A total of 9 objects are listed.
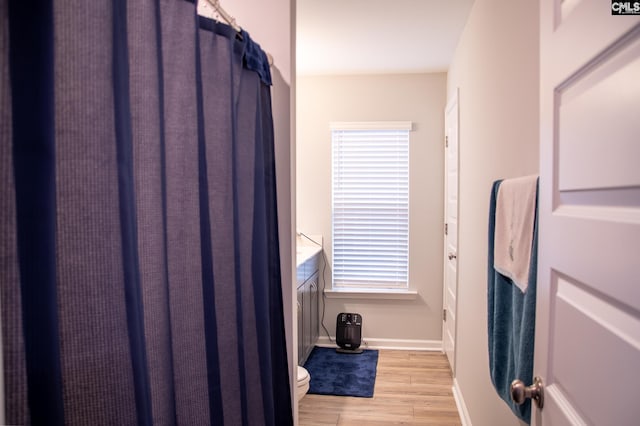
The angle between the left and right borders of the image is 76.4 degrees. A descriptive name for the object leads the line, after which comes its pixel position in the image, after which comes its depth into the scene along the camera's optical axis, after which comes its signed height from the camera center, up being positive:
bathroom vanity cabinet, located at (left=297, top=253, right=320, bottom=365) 3.19 -0.95
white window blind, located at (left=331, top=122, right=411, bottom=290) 4.01 -0.11
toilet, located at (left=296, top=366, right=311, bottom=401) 2.31 -1.08
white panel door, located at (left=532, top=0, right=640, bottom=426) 0.58 -0.04
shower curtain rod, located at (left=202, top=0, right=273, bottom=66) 1.26 +0.58
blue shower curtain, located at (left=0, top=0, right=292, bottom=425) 0.58 -0.04
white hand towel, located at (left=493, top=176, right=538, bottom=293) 1.25 -0.11
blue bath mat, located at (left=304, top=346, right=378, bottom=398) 3.14 -1.50
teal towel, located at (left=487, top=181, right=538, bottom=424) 1.14 -0.43
